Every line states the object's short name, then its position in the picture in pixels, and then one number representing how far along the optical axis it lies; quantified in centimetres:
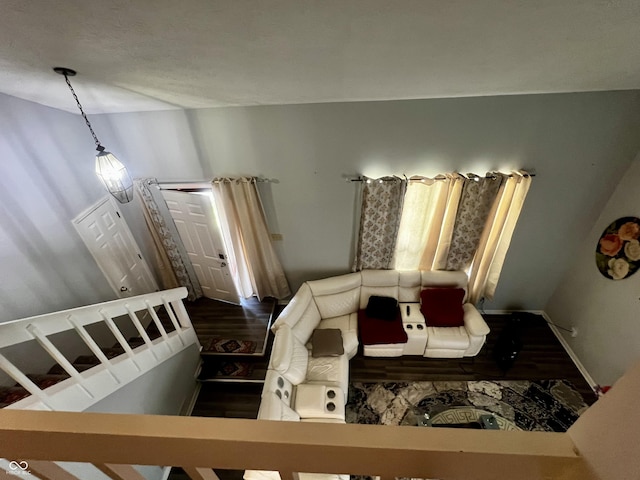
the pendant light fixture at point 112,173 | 224
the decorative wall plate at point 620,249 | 284
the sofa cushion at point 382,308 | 356
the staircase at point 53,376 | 197
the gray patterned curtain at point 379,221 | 317
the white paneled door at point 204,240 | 357
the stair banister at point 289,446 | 48
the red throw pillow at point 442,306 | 348
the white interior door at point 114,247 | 313
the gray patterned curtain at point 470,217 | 309
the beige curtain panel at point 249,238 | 333
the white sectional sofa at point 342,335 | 277
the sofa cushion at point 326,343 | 325
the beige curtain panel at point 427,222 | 317
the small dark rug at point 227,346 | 359
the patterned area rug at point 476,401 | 301
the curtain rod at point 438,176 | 301
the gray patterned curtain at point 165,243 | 353
